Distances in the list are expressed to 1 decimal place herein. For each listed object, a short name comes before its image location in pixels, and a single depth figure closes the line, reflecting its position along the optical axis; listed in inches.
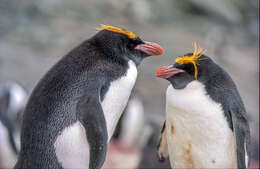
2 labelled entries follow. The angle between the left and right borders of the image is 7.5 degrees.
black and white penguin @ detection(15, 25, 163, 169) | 171.8
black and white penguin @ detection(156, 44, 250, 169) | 176.0
